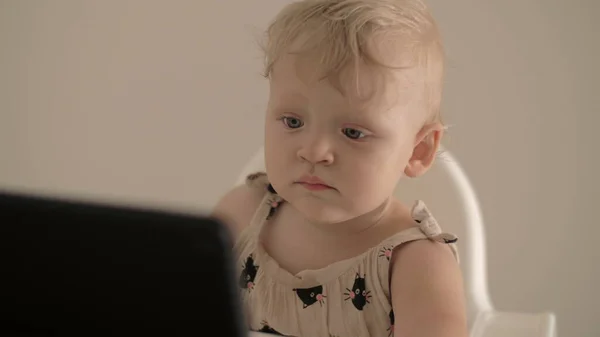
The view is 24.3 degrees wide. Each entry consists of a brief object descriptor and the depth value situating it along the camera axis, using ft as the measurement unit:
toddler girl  3.16
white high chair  3.65
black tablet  1.65
